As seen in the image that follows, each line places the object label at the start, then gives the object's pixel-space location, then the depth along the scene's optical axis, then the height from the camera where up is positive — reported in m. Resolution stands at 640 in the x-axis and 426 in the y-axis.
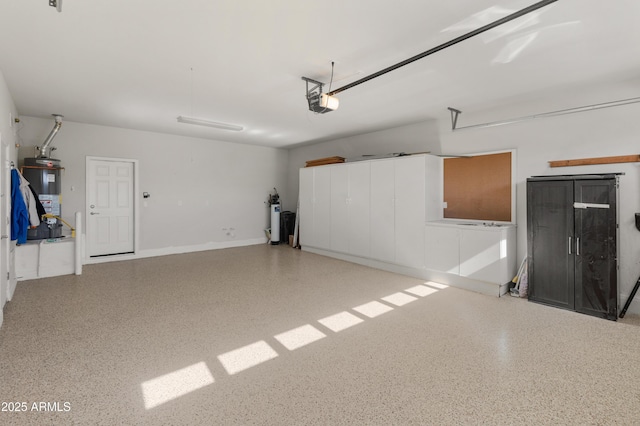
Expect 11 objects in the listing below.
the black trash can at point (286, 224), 8.50 -0.29
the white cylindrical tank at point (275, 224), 8.33 -0.28
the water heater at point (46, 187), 5.13 +0.42
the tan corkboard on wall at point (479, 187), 4.76 +0.45
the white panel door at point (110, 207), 6.21 +0.10
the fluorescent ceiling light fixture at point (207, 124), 4.77 +1.41
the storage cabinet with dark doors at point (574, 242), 3.49 -0.32
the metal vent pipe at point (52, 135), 5.35 +1.31
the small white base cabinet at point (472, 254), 4.30 -0.58
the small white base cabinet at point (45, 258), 4.79 -0.74
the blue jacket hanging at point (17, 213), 4.34 -0.02
